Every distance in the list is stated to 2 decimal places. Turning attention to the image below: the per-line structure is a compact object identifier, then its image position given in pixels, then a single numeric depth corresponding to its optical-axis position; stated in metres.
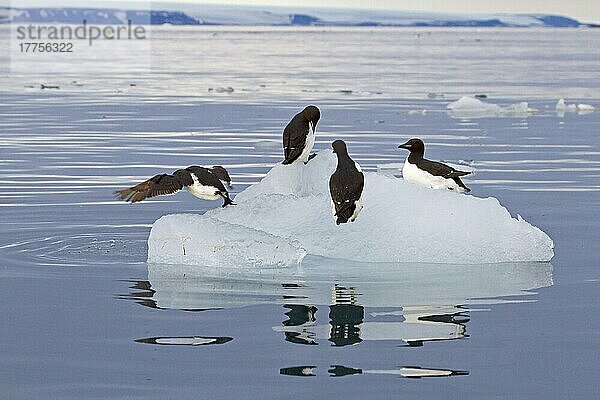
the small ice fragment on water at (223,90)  30.17
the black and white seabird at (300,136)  9.60
